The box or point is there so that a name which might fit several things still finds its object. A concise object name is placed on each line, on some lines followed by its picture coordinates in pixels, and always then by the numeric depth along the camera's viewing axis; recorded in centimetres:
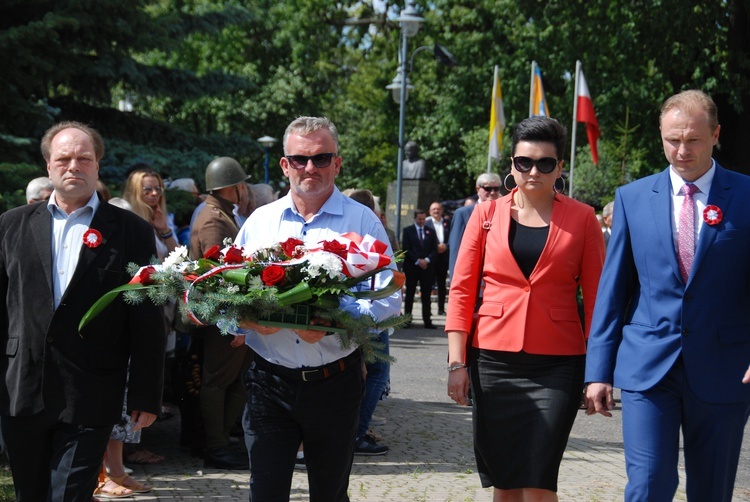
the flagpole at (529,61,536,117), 2329
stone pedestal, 2552
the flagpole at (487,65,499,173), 2320
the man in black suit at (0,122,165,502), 449
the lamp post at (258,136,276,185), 3228
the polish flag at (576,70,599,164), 2280
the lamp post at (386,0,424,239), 2272
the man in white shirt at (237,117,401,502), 437
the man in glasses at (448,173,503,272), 1009
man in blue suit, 432
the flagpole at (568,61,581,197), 2173
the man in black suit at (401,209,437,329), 1900
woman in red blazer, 477
